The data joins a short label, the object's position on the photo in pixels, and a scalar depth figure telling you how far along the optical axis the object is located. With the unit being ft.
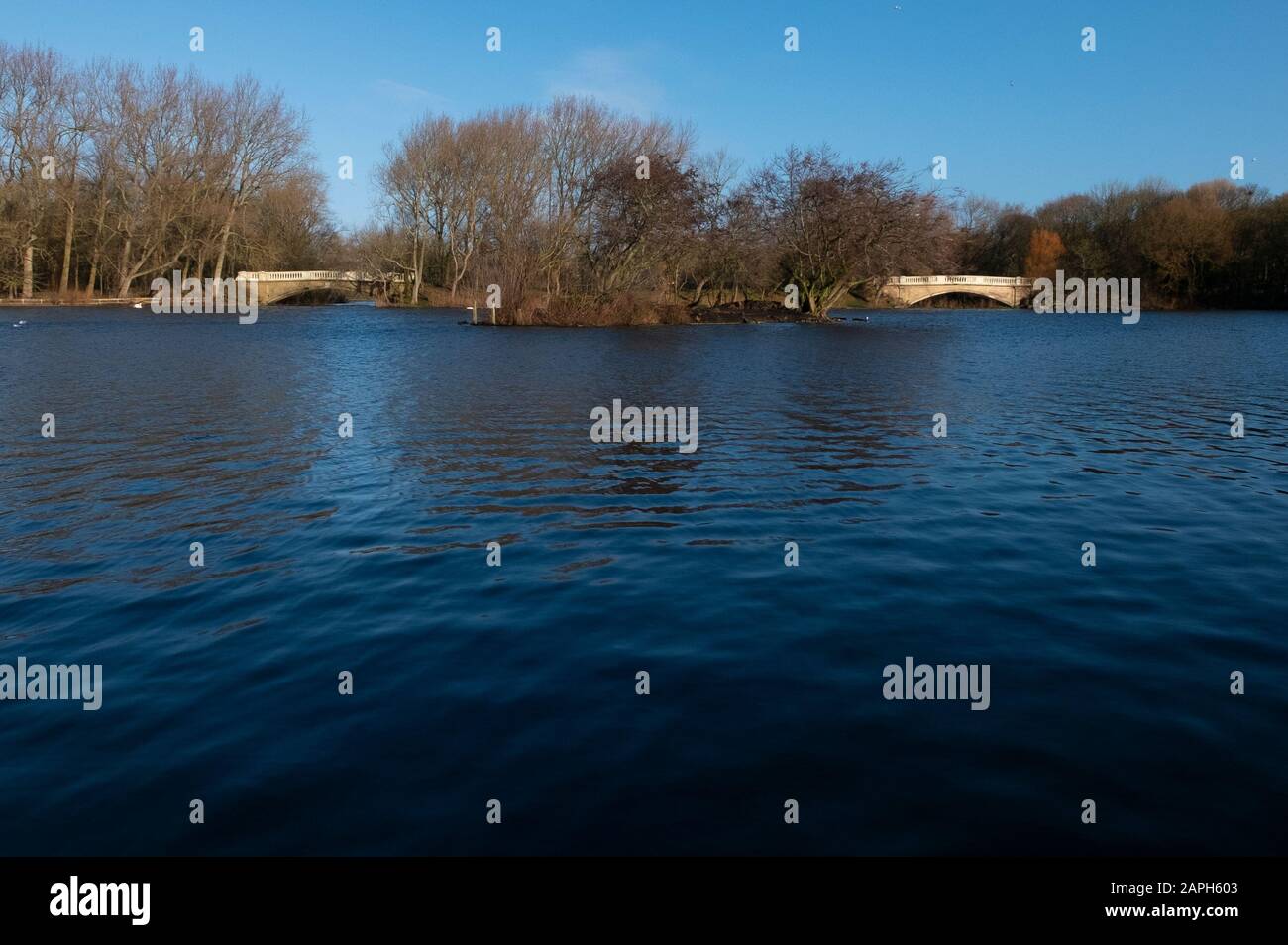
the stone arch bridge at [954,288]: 309.01
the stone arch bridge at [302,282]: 288.71
